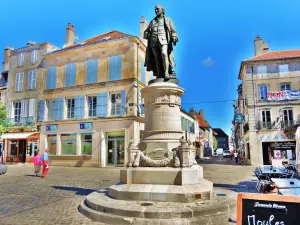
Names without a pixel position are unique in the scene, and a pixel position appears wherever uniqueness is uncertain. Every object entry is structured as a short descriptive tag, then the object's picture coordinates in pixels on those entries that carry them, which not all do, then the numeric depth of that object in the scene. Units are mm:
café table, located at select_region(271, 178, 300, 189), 5709
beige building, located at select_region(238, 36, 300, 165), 24389
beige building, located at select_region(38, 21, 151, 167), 21047
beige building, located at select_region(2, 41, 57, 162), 24531
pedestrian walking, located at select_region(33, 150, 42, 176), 13258
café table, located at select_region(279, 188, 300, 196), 5250
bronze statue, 7180
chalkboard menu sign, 2727
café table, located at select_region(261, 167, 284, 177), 9117
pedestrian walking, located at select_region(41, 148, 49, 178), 12588
